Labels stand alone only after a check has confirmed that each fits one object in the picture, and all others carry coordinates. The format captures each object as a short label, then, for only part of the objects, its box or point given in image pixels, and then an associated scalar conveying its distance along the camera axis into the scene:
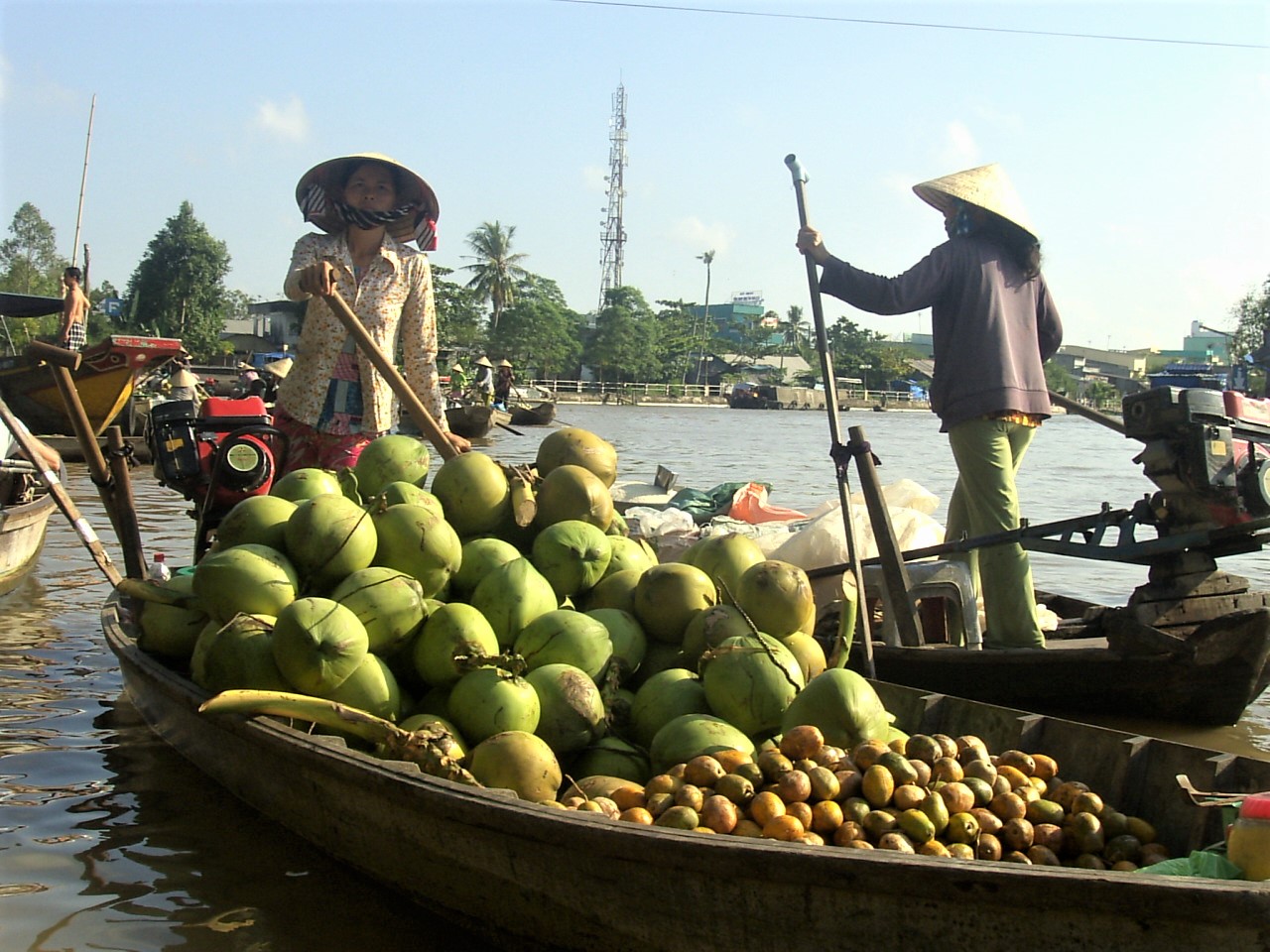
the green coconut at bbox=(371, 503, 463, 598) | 3.08
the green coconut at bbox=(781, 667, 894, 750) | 2.68
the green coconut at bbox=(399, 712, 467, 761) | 2.66
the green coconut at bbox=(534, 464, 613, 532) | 3.45
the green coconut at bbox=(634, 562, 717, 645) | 3.15
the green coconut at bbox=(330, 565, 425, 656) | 2.86
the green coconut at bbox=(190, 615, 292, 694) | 2.87
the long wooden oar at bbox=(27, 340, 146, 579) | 4.76
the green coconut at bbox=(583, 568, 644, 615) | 3.28
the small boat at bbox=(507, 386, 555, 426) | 27.35
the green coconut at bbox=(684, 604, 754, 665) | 2.96
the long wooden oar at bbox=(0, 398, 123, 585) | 4.64
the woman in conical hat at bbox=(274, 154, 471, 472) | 4.41
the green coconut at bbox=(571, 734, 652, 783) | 2.75
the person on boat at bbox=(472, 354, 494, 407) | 23.66
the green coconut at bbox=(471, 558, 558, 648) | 3.02
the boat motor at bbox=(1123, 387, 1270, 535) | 3.88
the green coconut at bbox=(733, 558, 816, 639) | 3.11
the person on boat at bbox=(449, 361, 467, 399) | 28.19
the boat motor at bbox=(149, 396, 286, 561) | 4.58
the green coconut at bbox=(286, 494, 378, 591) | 3.04
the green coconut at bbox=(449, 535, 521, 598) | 3.17
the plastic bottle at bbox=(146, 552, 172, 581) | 4.99
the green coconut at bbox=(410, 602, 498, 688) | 2.81
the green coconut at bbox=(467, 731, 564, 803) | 2.52
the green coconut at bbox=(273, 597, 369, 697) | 2.71
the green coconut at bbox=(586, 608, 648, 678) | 3.10
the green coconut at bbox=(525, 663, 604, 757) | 2.75
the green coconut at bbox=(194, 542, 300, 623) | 2.97
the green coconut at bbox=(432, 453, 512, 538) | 3.39
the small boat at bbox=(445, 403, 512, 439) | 19.92
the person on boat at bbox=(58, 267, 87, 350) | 10.81
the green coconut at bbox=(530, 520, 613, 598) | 3.25
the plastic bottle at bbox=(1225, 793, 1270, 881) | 1.93
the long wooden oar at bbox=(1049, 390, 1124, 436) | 5.03
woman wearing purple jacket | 4.34
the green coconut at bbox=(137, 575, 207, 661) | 3.55
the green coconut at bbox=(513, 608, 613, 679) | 2.90
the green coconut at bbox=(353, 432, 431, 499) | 3.58
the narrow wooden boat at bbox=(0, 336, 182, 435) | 12.63
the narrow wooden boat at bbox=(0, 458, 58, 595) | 6.14
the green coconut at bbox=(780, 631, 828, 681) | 3.15
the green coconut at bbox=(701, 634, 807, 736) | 2.82
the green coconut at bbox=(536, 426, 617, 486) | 3.65
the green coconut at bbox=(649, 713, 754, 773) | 2.65
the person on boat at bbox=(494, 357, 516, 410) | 29.02
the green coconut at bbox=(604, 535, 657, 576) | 3.42
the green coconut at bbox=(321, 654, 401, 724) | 2.78
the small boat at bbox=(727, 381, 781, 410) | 53.63
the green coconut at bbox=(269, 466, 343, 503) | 3.47
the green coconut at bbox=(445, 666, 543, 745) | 2.66
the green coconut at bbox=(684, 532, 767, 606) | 3.38
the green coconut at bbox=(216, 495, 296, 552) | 3.18
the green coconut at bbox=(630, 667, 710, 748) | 2.88
